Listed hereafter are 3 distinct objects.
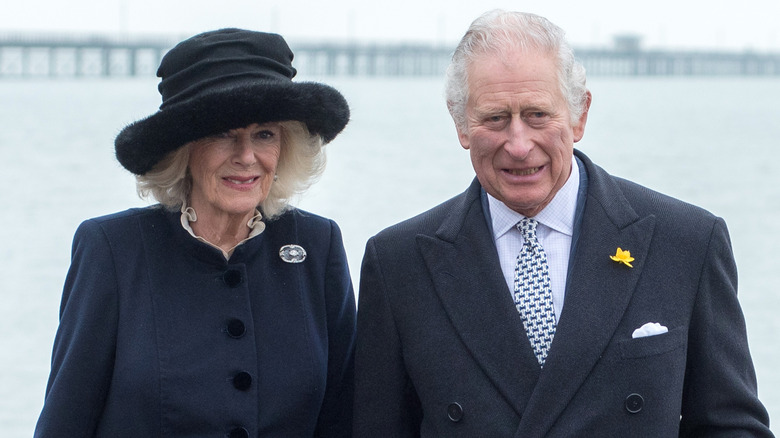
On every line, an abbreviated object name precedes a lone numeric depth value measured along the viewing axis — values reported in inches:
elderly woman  209.5
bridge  4269.2
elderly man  193.2
